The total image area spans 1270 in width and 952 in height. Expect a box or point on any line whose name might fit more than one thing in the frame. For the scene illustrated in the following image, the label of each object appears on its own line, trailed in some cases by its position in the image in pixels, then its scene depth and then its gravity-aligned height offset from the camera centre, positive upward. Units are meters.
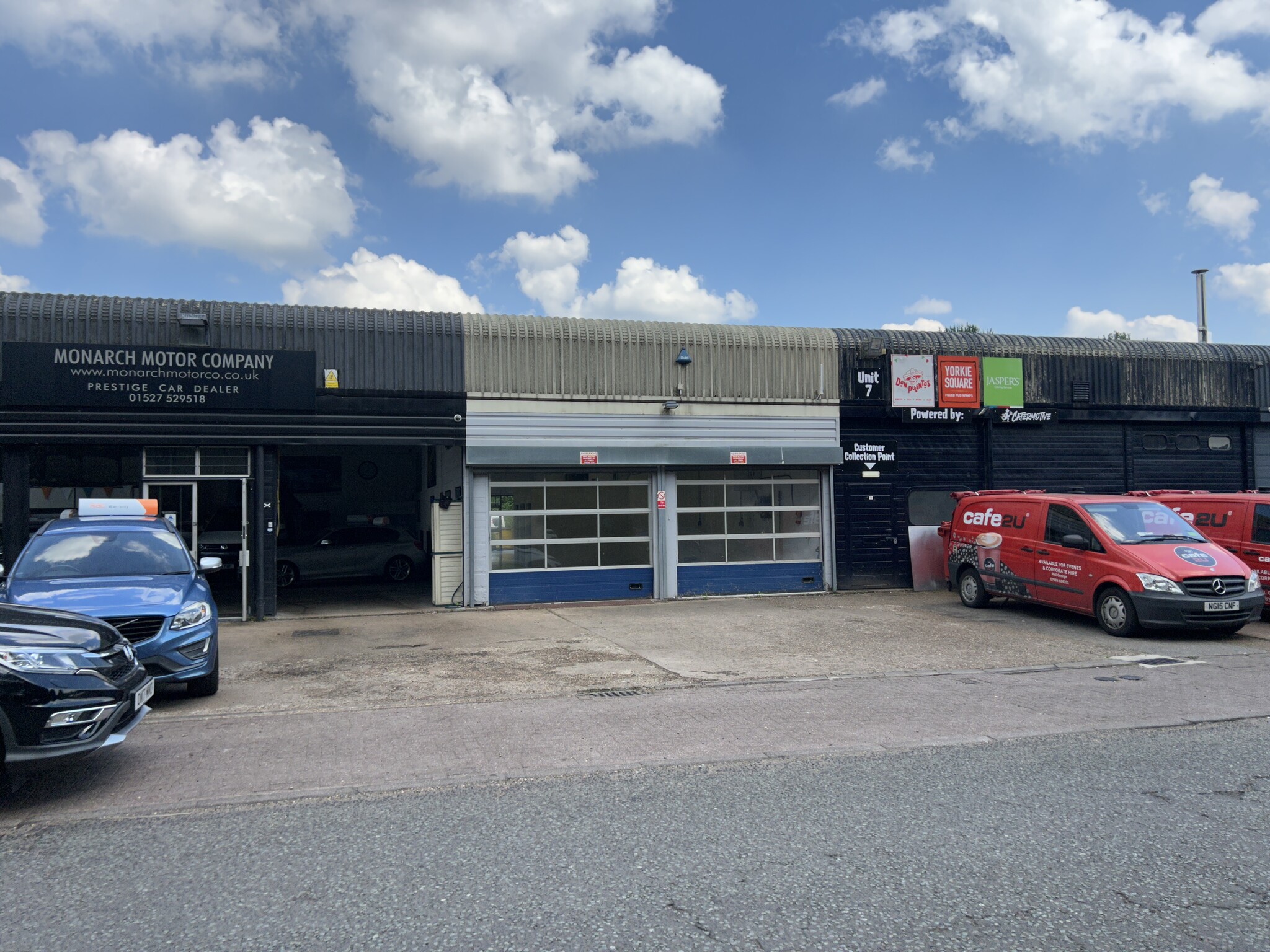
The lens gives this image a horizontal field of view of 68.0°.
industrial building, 14.46 +1.23
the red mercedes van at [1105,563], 11.74 -0.98
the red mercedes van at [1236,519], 13.81 -0.45
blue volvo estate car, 8.07 -0.73
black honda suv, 5.27 -1.06
